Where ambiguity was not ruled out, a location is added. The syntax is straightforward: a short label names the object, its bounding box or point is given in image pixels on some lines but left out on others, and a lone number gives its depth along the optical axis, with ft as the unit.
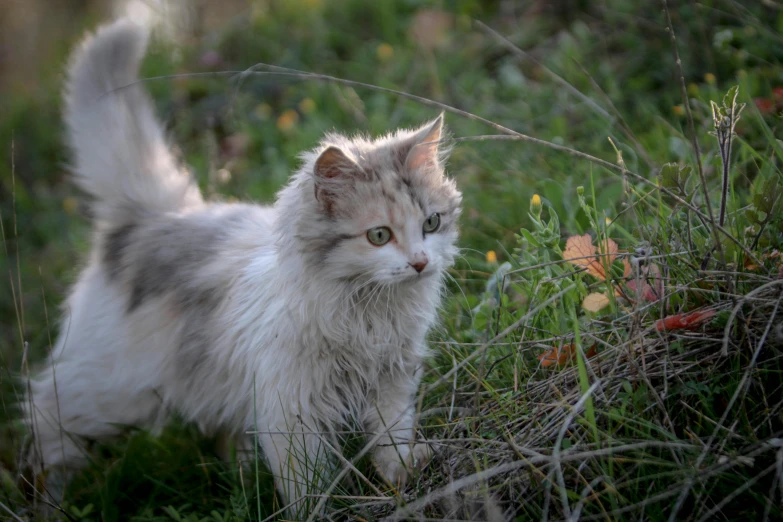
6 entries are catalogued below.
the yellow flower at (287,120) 14.93
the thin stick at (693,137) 5.32
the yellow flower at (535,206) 7.18
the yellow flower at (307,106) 15.02
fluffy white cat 6.81
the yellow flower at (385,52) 15.98
